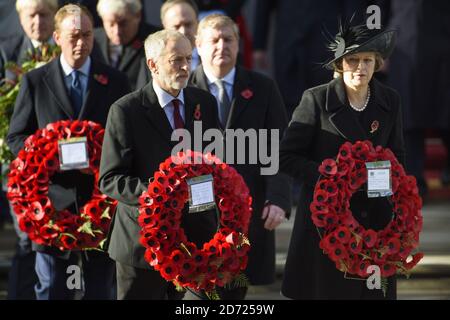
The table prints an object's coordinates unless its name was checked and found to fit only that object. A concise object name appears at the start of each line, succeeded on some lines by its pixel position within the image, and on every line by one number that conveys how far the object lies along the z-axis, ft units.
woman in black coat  37.99
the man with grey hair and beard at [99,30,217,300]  36.76
